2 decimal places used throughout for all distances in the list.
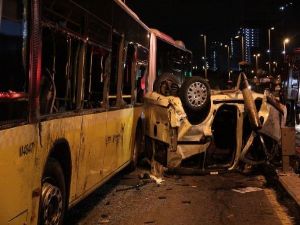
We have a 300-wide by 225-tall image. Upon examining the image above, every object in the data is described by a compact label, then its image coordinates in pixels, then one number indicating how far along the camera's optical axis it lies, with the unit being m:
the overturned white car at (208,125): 11.12
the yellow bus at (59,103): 4.66
